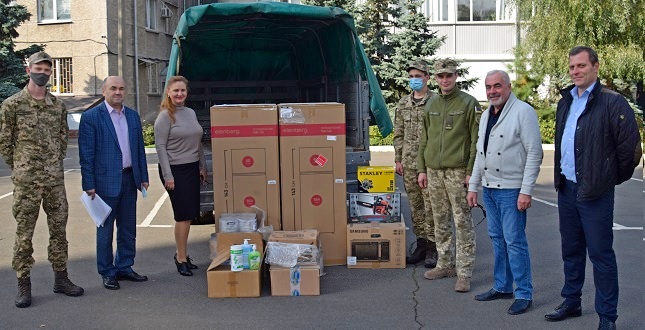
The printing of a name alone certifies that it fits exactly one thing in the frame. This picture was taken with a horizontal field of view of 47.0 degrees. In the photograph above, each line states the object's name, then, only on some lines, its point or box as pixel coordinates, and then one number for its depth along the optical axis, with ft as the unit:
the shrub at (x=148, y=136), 79.97
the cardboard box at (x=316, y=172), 24.77
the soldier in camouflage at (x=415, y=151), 24.68
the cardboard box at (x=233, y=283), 21.45
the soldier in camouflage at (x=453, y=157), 21.72
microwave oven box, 24.68
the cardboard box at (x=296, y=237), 23.06
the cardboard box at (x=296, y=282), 21.59
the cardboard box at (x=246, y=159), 24.64
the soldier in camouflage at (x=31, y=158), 20.34
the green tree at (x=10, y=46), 77.20
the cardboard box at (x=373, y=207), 25.77
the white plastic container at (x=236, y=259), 21.53
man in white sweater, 19.02
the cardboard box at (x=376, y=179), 25.93
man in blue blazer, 22.13
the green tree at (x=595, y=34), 70.44
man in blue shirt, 16.81
